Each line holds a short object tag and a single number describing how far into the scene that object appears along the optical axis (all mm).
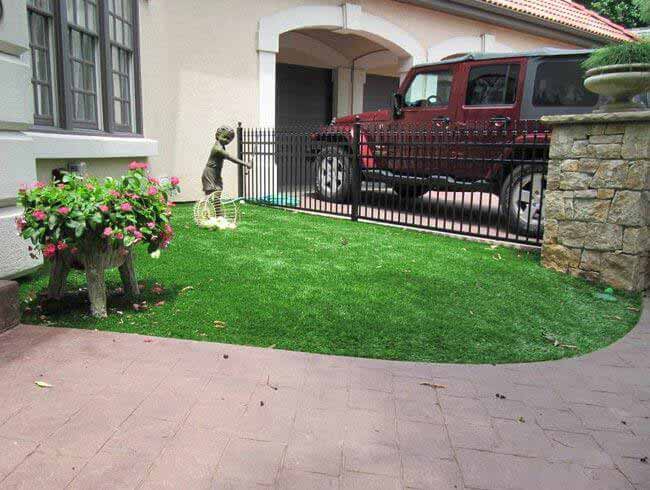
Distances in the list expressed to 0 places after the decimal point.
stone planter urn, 5418
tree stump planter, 4086
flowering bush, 3812
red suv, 7559
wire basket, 7508
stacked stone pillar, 5402
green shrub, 5496
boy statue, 7594
